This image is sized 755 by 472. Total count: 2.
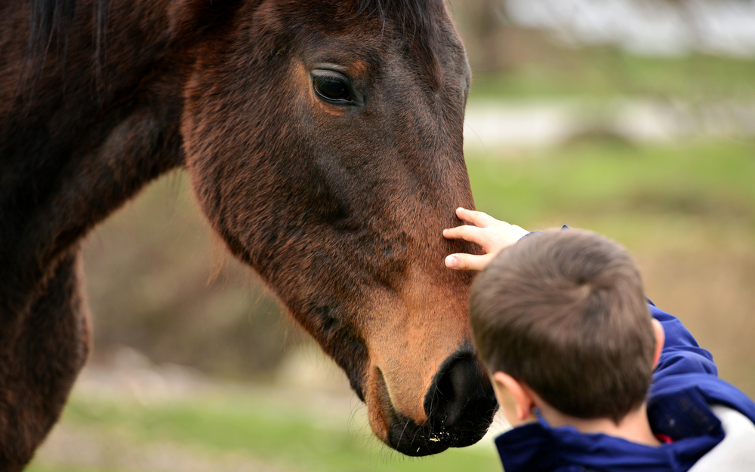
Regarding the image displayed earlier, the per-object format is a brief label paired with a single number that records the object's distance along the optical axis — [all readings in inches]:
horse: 137.3
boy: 128.4
